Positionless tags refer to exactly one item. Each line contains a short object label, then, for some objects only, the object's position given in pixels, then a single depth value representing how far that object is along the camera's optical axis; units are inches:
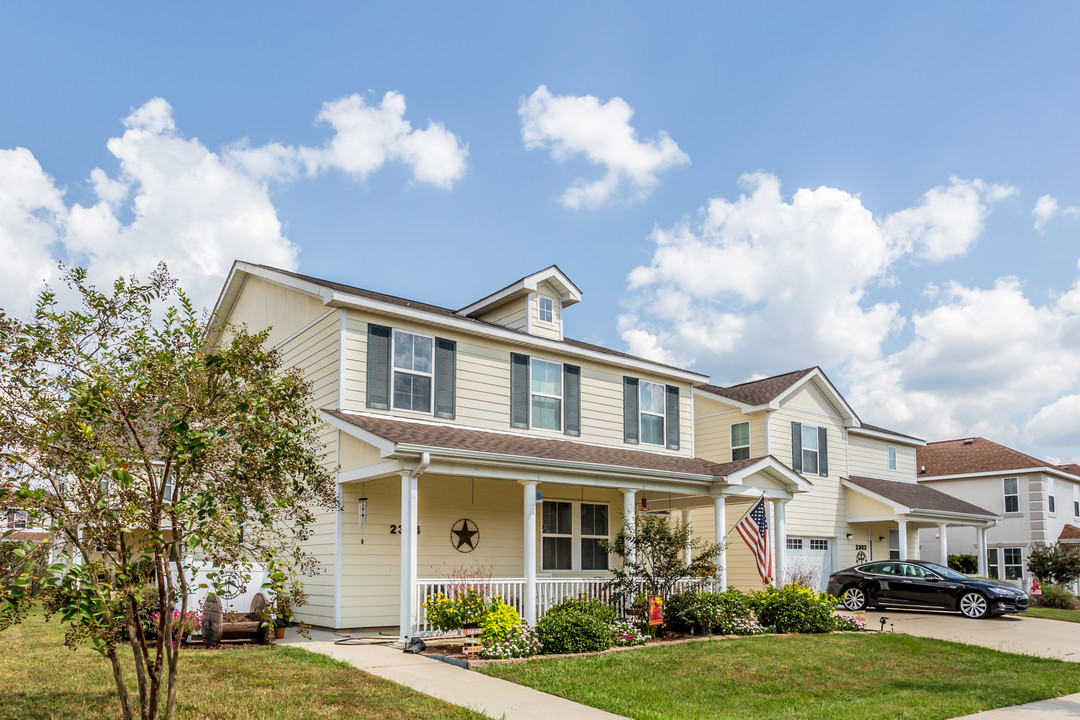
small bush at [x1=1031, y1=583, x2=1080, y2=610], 1051.9
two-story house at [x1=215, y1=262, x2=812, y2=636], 561.9
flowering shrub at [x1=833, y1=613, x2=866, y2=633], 658.8
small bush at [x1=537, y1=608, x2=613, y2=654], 492.7
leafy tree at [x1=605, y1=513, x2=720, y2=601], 595.8
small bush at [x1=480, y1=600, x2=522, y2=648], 475.8
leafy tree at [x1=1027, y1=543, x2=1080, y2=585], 1216.8
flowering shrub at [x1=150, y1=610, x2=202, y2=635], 431.9
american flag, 660.1
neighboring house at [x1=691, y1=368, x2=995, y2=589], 968.9
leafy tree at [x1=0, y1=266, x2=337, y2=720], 214.5
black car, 790.5
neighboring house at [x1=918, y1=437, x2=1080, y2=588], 1354.6
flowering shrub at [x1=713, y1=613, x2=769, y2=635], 601.3
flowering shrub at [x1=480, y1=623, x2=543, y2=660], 468.8
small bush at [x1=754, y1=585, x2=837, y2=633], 629.9
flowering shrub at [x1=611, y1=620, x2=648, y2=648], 533.3
